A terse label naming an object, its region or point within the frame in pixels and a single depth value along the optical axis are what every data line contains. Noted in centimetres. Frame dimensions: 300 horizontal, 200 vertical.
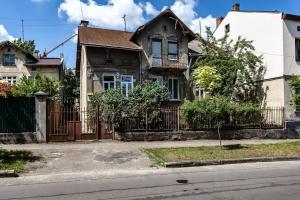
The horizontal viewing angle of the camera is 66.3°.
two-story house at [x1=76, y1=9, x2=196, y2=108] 1576
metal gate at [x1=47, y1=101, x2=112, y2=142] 1096
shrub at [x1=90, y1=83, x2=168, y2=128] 1141
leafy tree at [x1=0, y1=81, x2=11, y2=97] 1214
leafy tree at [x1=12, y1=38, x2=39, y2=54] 3680
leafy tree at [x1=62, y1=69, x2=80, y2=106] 2896
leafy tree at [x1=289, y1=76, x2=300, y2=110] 1485
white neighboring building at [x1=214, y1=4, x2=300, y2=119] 1565
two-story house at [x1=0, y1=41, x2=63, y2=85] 2457
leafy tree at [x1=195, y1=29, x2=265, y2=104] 1657
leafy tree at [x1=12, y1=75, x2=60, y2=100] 1660
